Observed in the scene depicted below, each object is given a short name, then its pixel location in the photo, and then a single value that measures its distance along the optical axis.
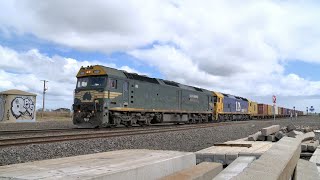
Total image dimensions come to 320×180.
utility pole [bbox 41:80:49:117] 44.89
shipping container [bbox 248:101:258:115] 42.20
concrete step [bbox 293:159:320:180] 4.12
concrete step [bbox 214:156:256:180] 3.19
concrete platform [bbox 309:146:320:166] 5.47
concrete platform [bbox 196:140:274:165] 4.81
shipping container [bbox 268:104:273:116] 52.03
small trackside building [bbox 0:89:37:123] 22.40
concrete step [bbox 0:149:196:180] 2.24
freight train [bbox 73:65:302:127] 15.75
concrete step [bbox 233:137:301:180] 2.49
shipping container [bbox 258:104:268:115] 47.18
